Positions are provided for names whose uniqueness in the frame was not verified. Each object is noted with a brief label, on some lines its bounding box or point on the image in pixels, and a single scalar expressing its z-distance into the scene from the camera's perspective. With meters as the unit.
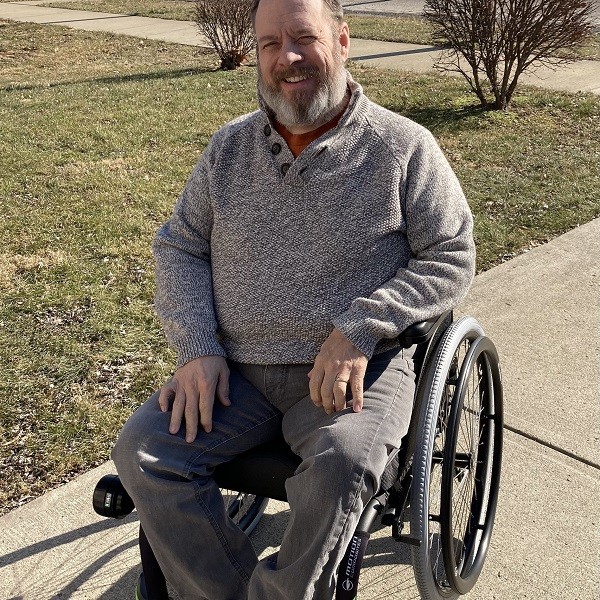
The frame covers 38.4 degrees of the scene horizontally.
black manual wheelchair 1.97
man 2.03
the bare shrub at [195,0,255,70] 9.01
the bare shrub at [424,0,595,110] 6.75
